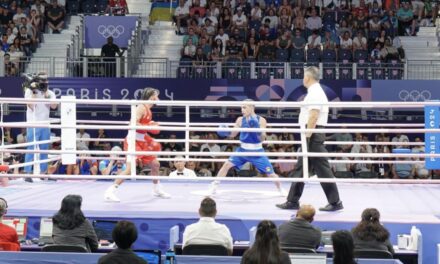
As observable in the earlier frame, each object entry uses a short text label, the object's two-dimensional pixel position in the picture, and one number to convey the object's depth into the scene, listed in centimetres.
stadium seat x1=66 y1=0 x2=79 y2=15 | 2159
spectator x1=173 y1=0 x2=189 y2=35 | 2094
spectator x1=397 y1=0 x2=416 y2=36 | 2073
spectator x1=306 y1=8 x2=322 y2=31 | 2005
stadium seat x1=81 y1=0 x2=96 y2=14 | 2147
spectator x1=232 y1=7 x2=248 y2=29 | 2004
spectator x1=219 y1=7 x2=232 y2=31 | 2032
